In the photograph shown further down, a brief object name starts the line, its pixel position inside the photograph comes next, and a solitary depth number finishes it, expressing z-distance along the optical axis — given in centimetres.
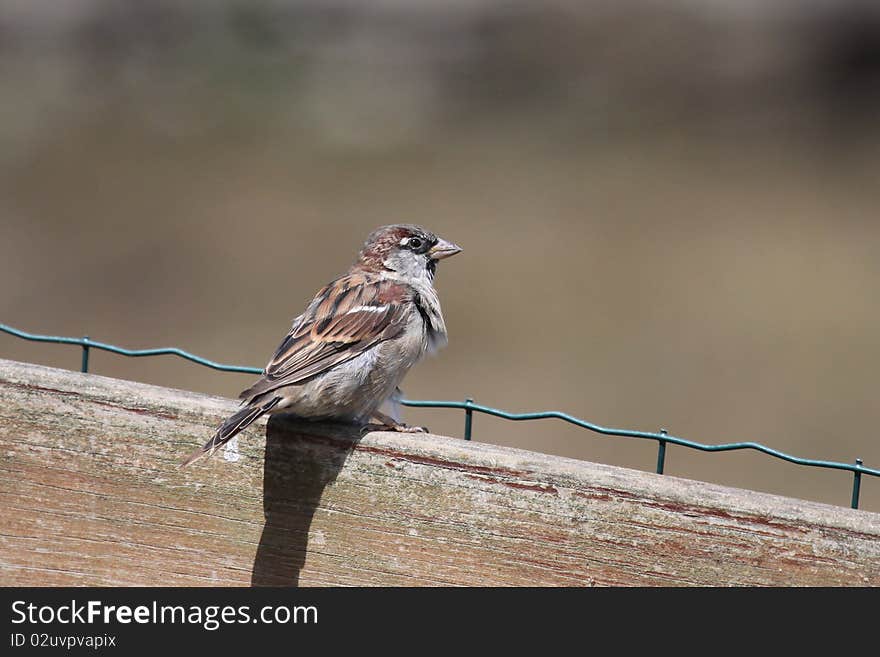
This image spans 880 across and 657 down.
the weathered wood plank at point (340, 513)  451
